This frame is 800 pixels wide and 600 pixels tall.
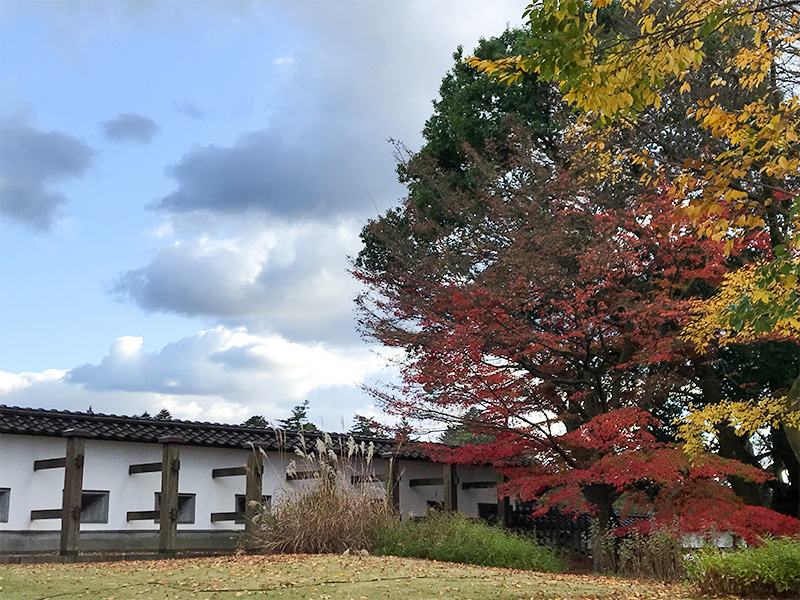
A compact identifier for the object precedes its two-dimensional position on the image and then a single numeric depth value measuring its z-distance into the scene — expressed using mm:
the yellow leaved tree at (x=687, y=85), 5684
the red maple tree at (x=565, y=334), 12375
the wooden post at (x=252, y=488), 12180
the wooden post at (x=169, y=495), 11930
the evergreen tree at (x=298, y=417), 31433
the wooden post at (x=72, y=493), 11188
